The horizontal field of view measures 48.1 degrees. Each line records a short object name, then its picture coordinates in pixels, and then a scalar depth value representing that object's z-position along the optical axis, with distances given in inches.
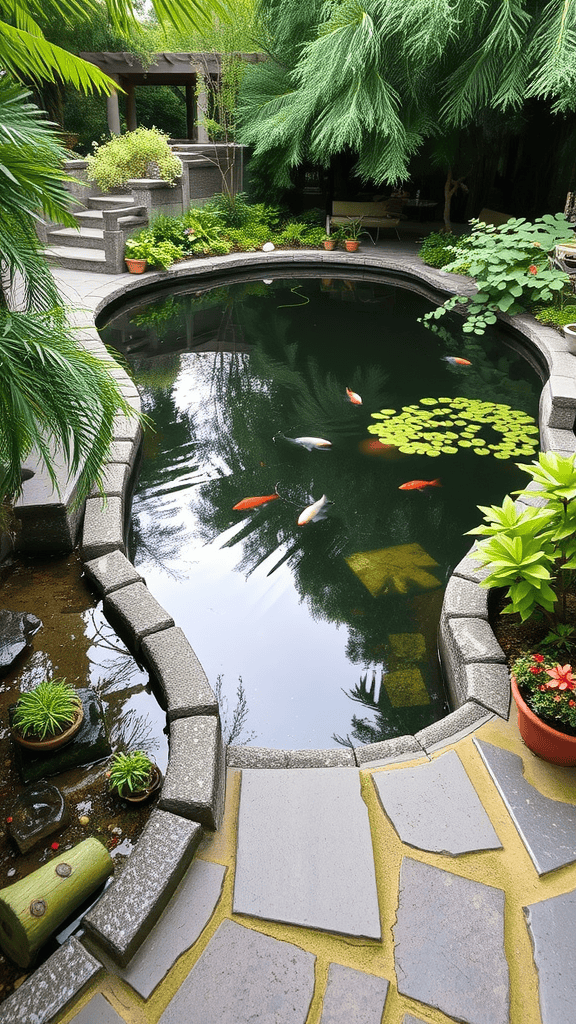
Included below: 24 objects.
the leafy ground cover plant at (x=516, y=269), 277.4
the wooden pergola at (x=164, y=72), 480.4
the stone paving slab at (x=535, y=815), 81.4
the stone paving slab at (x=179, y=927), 68.4
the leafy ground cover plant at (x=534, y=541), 99.3
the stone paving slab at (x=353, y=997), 65.6
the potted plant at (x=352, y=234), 431.8
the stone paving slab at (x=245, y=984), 65.4
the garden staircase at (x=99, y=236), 351.9
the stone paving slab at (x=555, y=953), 67.2
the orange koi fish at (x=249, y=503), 170.4
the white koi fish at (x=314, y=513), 165.5
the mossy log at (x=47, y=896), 71.4
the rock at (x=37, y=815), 84.6
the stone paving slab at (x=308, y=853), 74.9
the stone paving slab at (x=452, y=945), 67.4
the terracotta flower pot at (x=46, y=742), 92.4
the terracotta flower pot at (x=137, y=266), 356.5
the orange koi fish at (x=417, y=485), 181.3
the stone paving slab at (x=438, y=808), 83.0
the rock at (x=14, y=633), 109.7
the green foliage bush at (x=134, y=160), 407.5
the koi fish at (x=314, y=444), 200.1
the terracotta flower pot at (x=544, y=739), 88.8
